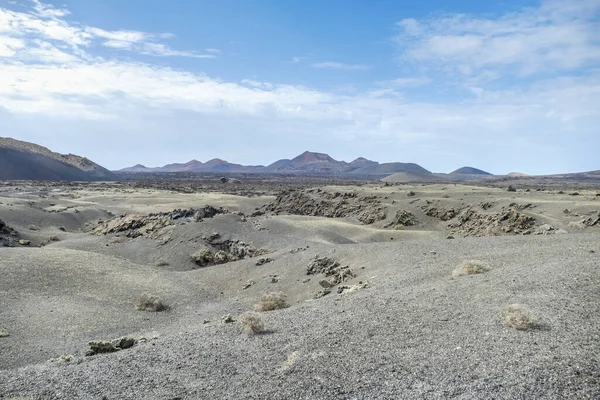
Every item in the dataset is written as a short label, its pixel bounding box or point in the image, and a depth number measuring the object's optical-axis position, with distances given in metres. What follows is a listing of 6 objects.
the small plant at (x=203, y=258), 23.11
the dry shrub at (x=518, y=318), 7.85
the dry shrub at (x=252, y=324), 9.69
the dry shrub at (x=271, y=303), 13.08
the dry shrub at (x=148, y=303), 15.45
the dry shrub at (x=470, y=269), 12.05
